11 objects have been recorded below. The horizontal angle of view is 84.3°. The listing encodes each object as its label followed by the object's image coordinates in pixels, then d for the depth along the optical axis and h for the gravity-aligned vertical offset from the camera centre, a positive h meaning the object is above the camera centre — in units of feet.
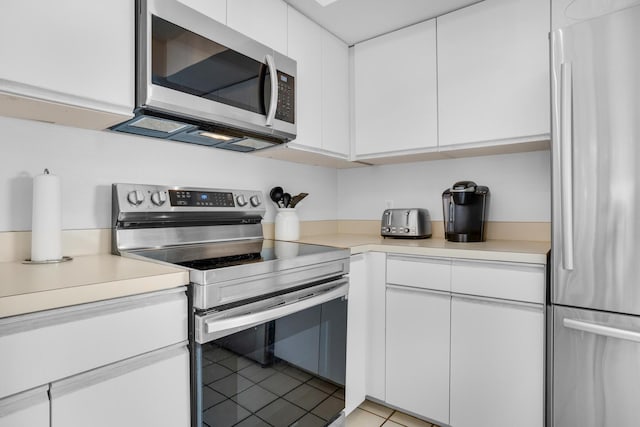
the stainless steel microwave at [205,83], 4.06 +1.76
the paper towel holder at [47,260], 3.83 -0.50
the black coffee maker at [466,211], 6.17 +0.12
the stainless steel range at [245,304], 3.50 -1.00
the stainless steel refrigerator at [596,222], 3.88 -0.04
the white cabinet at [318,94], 6.16 +2.32
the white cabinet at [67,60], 3.25 +1.55
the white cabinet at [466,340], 4.71 -1.80
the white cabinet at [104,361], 2.48 -1.16
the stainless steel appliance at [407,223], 6.96 -0.12
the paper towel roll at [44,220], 3.84 -0.06
